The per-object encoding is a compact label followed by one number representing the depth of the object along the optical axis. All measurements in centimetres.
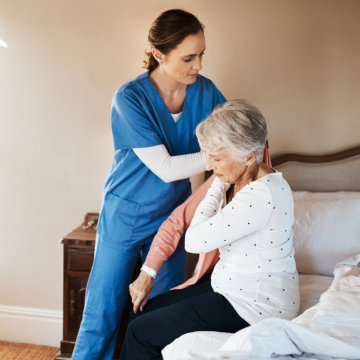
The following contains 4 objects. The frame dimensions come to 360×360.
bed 126
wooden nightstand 237
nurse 190
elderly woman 155
